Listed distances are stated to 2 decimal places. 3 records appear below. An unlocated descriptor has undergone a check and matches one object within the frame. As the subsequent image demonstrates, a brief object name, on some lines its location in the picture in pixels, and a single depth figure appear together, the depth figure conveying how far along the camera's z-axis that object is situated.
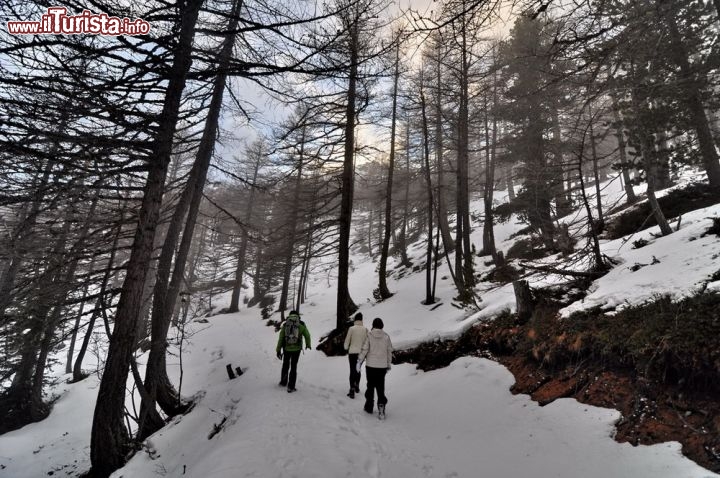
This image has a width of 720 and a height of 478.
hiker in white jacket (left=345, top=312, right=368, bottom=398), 7.36
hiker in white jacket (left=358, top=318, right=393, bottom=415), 6.42
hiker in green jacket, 7.54
